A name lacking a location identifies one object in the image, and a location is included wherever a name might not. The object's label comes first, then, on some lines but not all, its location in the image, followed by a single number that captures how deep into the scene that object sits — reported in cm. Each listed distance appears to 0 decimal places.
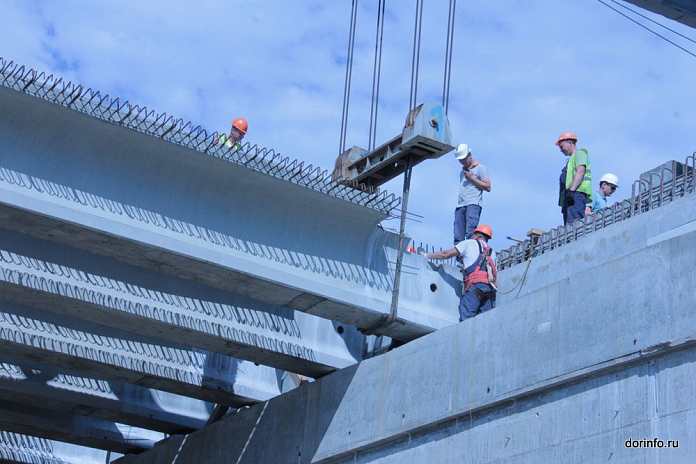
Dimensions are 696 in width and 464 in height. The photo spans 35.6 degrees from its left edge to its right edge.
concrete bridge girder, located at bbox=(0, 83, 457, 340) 1246
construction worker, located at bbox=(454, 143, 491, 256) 1545
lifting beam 1446
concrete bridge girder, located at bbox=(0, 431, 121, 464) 2309
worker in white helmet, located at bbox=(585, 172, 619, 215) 1630
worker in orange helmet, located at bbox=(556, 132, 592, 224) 1497
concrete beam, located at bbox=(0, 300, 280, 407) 1552
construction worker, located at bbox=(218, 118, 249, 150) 1688
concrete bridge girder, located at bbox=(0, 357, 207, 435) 1795
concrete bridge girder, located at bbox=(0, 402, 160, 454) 1997
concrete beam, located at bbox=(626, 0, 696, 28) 1353
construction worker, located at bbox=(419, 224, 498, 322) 1427
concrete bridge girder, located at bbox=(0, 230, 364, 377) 1359
